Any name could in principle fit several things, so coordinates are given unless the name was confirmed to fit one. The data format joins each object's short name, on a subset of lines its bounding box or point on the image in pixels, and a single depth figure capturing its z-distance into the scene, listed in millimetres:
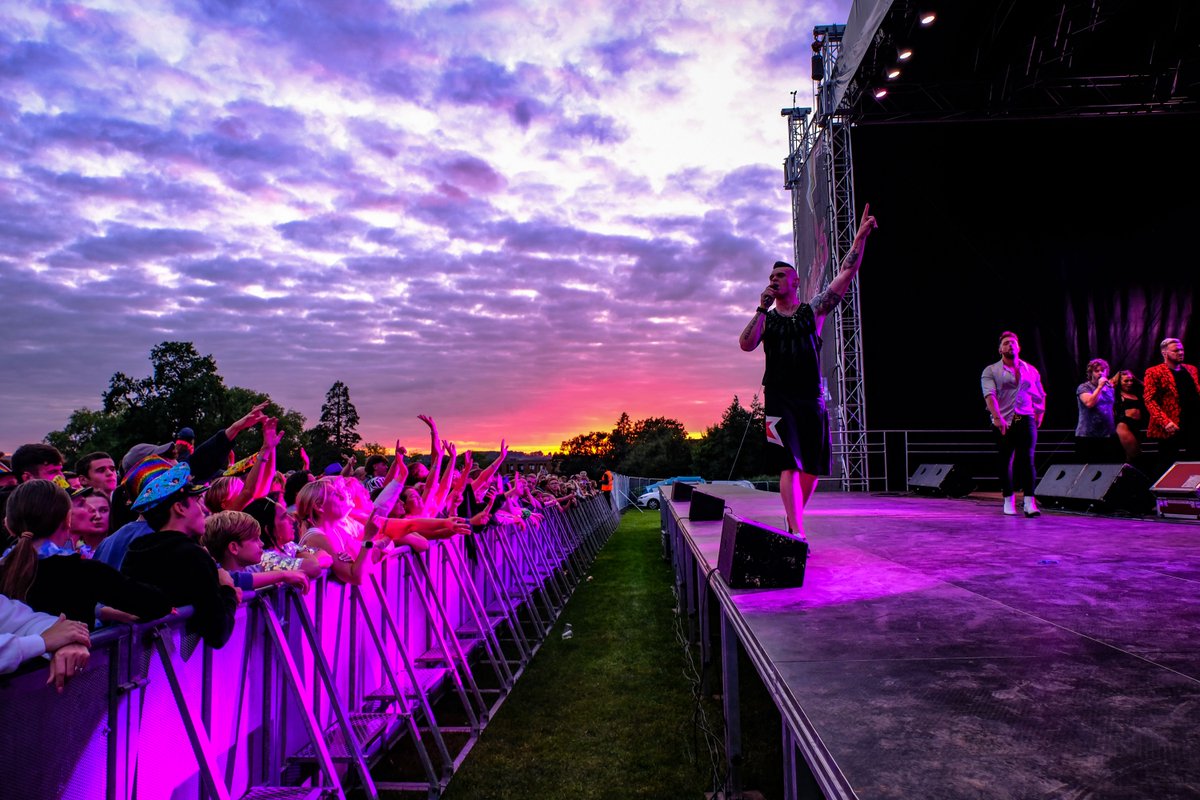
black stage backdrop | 15102
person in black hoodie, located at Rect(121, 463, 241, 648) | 2508
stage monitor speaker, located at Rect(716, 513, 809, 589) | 3523
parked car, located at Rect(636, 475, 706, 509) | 34031
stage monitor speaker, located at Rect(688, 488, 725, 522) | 7383
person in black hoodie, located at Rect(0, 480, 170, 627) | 2273
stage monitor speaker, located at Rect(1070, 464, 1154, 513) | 7746
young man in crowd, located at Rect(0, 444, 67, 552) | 4273
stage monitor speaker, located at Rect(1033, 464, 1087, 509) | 8930
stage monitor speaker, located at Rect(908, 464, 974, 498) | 11820
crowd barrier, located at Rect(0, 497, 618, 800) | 2076
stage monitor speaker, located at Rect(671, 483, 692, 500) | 11247
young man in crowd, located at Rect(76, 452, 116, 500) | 4344
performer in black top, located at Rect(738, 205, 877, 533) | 4516
